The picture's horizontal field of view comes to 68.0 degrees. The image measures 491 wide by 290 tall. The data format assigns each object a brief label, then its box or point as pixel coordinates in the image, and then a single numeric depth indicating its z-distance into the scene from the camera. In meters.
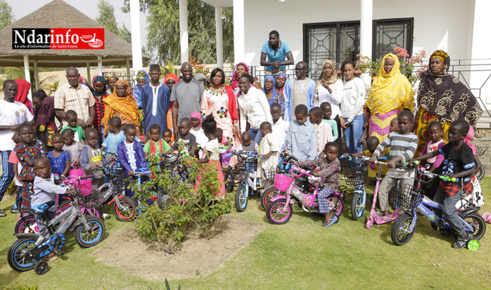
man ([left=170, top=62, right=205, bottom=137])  6.57
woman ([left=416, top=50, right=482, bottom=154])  5.16
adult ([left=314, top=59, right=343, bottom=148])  6.56
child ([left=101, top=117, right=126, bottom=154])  5.87
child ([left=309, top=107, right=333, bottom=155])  6.02
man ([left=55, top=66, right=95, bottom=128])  6.42
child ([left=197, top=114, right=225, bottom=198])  5.20
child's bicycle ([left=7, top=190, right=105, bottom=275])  3.95
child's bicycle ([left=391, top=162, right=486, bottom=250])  4.37
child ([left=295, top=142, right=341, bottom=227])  4.96
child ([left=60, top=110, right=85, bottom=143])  5.96
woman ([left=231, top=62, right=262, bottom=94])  7.11
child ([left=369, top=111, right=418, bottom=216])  4.74
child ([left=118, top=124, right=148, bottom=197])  5.43
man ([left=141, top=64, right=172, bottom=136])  6.76
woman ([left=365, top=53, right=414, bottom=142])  5.82
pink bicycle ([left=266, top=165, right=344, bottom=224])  5.00
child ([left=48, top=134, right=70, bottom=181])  5.05
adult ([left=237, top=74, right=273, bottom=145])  6.26
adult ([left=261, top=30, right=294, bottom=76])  7.66
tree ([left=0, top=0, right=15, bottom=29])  42.72
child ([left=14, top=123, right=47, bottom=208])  5.05
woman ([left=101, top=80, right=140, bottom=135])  6.54
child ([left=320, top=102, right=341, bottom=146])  6.30
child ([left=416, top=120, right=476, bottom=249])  4.21
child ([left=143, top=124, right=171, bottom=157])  5.57
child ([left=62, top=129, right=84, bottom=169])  5.39
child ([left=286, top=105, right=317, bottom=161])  5.73
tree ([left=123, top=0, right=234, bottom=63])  25.42
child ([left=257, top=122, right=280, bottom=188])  5.64
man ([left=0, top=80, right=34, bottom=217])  5.75
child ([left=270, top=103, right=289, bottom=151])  6.29
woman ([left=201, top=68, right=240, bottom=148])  6.38
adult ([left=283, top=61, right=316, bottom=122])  6.71
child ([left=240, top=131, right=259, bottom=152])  5.97
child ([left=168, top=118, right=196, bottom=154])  5.55
